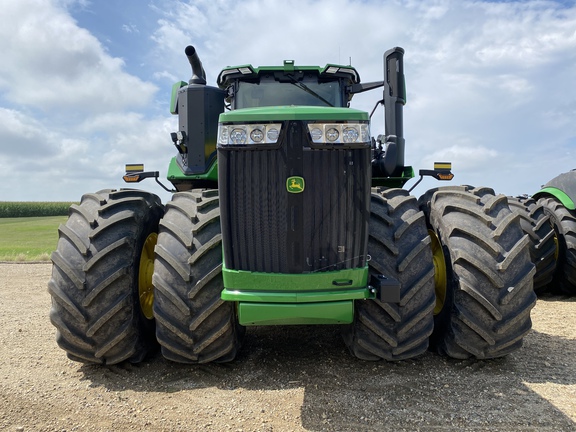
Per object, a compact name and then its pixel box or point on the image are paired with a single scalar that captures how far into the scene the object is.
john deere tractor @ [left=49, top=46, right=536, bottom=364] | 3.30
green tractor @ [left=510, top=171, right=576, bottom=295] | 7.51
